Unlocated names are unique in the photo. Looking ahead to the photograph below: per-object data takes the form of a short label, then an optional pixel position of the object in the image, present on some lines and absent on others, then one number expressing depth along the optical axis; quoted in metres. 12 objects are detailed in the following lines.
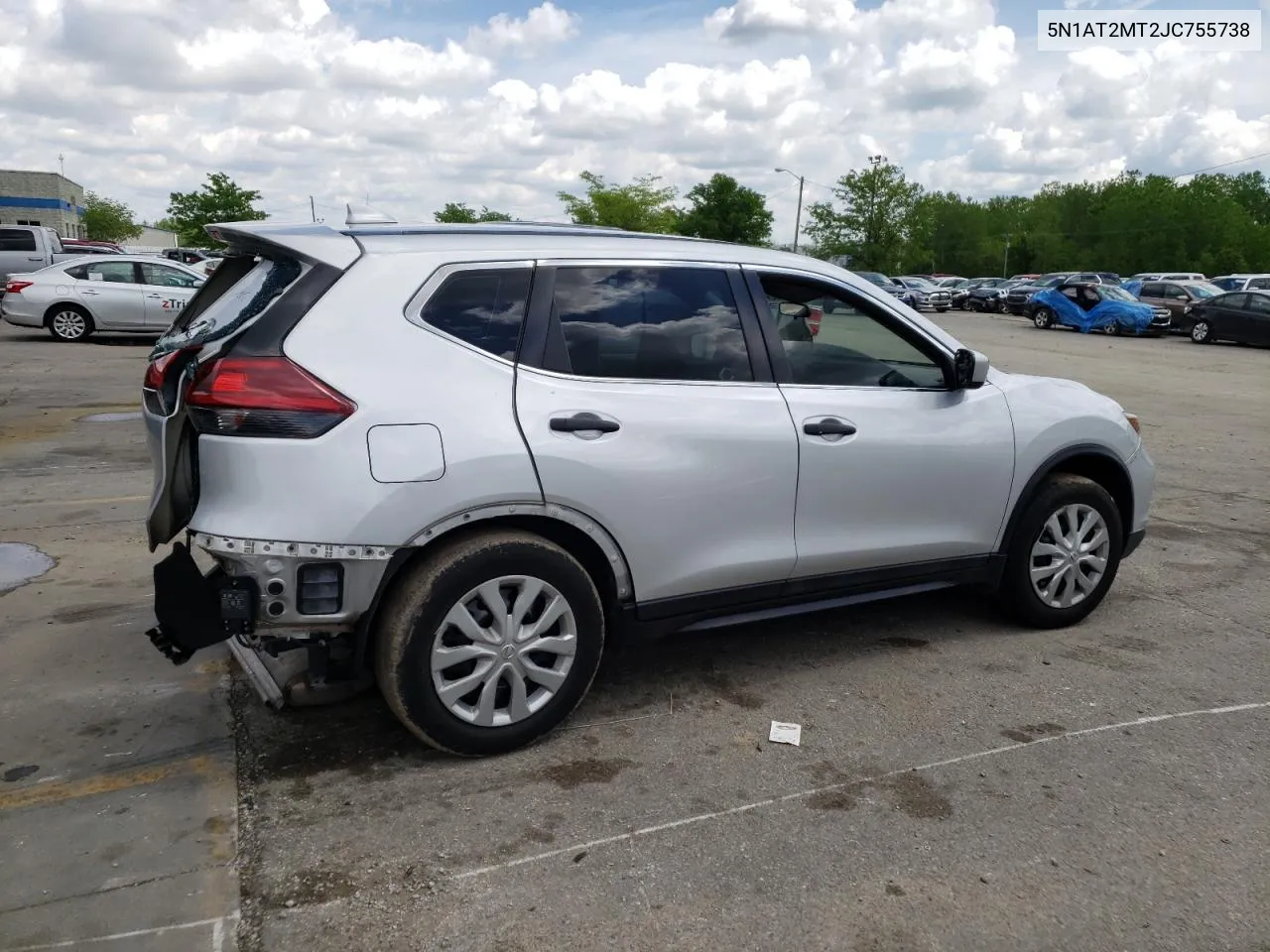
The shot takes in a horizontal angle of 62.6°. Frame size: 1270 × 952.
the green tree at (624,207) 75.75
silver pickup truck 24.78
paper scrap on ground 3.81
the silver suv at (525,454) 3.22
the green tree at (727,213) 89.00
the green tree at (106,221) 91.75
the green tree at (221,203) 65.94
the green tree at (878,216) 78.38
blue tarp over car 28.94
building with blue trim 77.19
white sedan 18.38
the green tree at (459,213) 82.94
